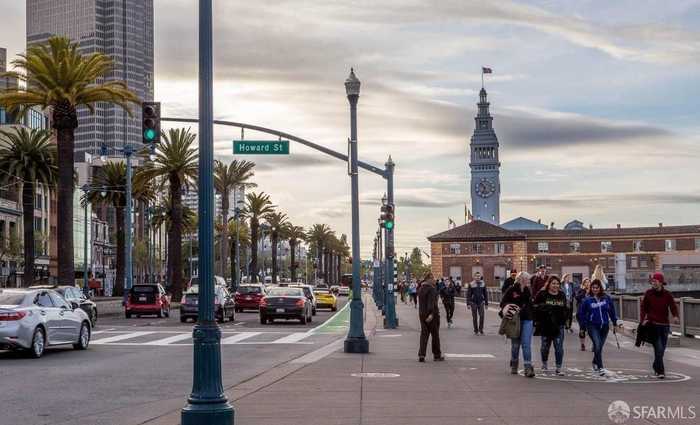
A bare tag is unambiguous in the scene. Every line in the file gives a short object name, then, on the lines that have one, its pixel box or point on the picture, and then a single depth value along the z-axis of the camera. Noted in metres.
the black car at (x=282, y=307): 39.66
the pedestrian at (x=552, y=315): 17.48
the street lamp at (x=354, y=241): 22.92
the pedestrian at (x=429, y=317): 20.56
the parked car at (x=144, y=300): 45.56
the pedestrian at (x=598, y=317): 17.42
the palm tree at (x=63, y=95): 46.47
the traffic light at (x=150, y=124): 19.67
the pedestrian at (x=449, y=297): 36.94
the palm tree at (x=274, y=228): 123.86
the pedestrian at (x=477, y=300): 31.55
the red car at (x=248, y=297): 56.38
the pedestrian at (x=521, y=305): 17.48
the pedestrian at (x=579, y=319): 20.62
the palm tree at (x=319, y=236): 153.38
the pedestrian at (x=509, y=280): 22.92
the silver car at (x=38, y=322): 20.70
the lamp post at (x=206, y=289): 9.97
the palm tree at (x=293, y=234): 133.88
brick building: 137.75
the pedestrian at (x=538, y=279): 22.53
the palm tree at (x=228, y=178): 80.75
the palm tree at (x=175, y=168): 63.84
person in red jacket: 16.72
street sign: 27.39
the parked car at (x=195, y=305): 40.31
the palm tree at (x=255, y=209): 102.94
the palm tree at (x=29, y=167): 68.19
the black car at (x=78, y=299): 33.50
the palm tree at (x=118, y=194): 78.88
